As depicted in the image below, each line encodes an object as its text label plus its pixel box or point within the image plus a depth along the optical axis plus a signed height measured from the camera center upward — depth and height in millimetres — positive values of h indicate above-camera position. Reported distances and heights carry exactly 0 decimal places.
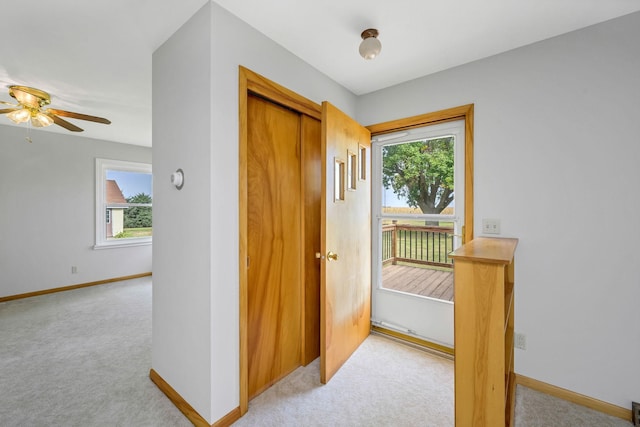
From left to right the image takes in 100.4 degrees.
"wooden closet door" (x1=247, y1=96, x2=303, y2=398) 1766 -228
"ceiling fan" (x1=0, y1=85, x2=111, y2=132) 2304 +903
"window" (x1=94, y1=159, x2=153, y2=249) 4430 +143
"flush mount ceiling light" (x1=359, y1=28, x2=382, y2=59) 1649 +1036
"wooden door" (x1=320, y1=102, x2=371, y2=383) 1878 -219
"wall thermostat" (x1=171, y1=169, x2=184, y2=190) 1594 +196
